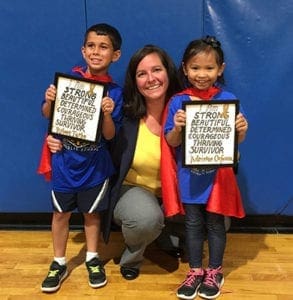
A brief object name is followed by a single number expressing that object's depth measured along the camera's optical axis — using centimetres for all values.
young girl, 183
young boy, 189
